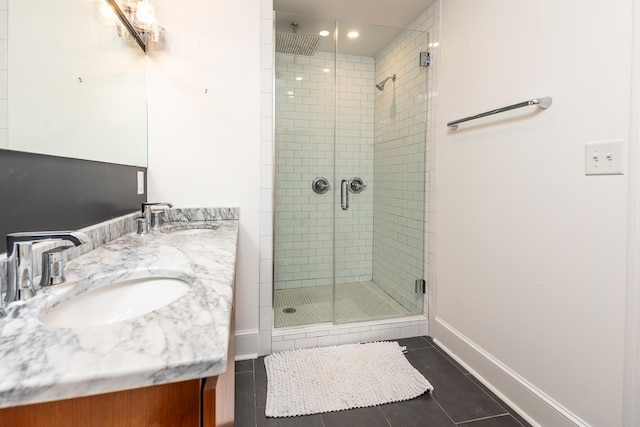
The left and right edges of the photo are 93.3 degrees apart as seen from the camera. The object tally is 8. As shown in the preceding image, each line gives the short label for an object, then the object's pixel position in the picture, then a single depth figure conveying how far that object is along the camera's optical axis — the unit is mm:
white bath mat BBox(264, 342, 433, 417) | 1501
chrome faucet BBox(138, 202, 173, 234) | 1504
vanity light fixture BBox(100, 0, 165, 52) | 1547
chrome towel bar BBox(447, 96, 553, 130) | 1303
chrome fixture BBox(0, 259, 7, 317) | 671
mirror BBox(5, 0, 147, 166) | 839
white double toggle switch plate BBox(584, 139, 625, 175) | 1058
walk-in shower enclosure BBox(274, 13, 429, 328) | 2336
